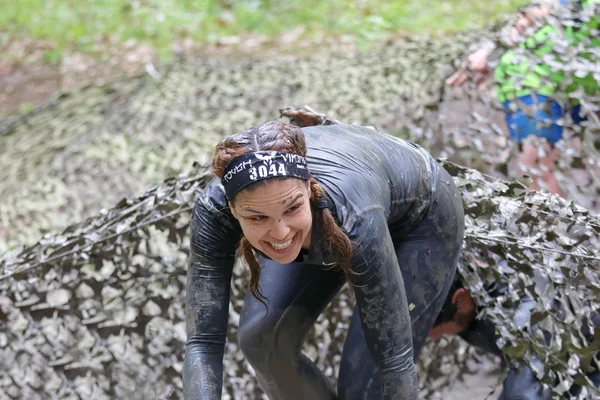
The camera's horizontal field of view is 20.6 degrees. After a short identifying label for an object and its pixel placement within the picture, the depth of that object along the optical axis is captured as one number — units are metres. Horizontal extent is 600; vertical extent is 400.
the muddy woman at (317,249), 3.07
